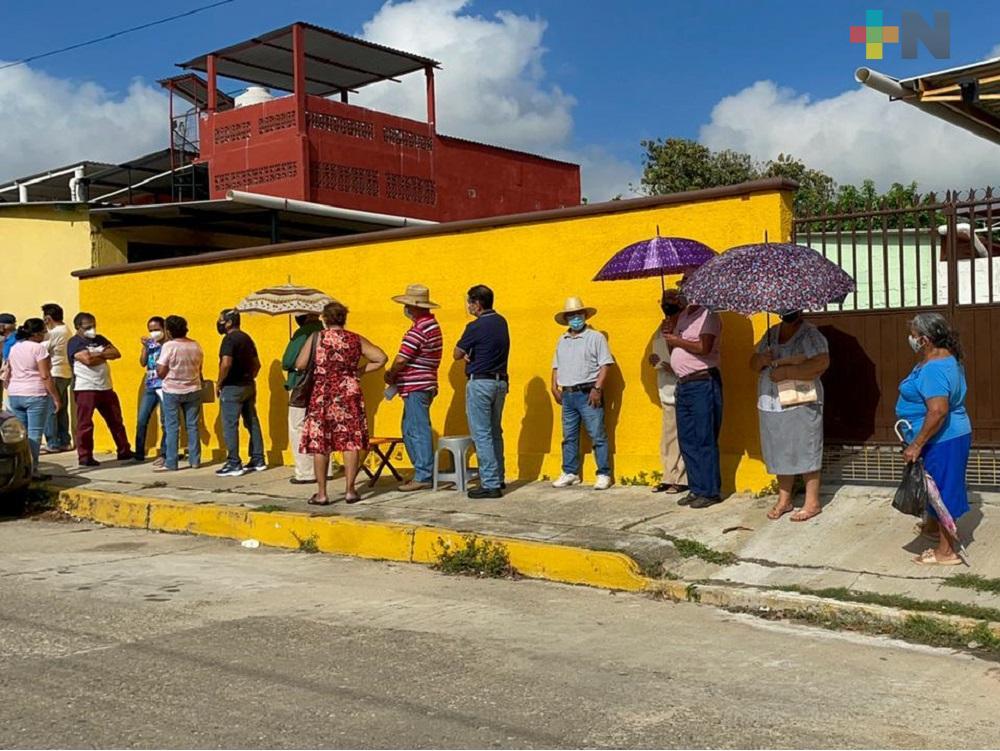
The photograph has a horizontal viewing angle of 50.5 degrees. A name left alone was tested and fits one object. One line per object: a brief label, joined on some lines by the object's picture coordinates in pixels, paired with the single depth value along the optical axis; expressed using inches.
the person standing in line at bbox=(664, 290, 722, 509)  323.6
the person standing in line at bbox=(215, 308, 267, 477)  418.6
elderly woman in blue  249.4
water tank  672.4
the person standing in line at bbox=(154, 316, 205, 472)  438.0
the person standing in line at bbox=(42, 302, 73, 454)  500.1
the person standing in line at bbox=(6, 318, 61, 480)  441.4
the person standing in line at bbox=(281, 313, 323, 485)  390.6
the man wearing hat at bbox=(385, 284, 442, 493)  366.9
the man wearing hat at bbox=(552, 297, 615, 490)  349.4
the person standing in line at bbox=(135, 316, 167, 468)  464.1
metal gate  310.5
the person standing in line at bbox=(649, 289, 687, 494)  338.0
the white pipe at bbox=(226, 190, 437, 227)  529.3
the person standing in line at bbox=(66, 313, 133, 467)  464.8
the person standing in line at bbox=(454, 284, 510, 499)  352.8
